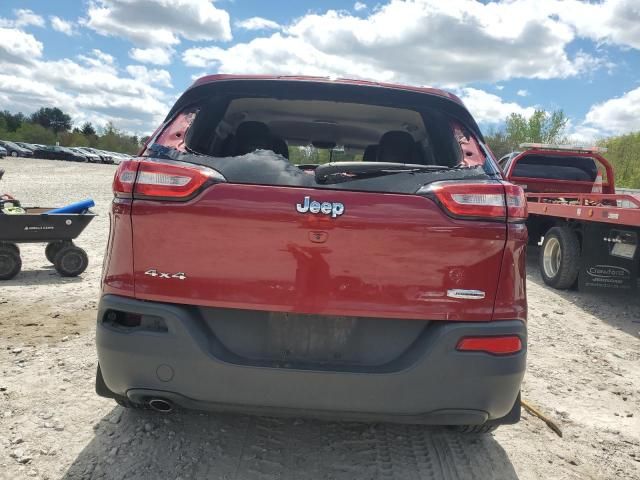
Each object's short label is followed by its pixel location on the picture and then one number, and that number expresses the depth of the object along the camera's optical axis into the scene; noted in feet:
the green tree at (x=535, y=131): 163.02
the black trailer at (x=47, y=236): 20.53
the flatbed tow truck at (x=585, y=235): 20.59
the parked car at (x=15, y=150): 170.22
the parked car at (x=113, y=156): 206.59
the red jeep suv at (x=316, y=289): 7.16
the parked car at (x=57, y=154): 181.16
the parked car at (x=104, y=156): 202.30
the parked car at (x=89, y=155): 192.85
